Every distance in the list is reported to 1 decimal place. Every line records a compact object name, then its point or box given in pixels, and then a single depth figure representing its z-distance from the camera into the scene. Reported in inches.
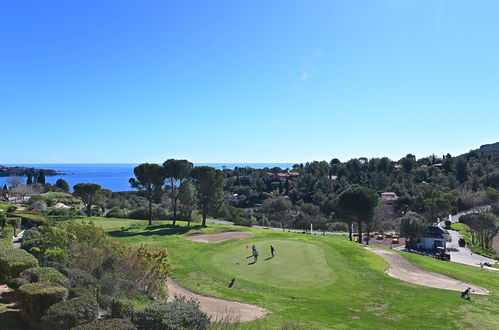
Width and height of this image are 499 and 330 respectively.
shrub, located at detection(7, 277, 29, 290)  491.2
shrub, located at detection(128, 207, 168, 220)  2326.2
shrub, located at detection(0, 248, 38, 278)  579.5
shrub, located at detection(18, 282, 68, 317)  416.2
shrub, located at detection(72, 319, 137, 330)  340.2
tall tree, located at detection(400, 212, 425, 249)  1982.0
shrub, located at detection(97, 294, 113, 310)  506.0
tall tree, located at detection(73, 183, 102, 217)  2185.0
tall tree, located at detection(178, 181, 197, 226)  1927.9
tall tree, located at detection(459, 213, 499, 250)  2106.3
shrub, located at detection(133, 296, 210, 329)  403.5
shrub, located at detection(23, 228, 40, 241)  964.1
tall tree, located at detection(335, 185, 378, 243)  1987.0
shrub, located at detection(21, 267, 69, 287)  493.4
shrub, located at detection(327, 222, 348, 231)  2699.6
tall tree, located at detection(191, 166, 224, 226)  1913.1
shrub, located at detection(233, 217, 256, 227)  2521.8
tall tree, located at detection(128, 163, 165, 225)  1935.3
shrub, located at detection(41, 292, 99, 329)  379.2
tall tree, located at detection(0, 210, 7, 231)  1103.2
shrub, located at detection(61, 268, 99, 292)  529.7
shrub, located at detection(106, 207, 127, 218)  2345.0
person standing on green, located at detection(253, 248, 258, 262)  1106.6
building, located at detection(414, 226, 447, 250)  1946.5
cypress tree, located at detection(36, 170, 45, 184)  4537.4
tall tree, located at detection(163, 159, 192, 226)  1926.7
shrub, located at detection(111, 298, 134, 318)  453.1
